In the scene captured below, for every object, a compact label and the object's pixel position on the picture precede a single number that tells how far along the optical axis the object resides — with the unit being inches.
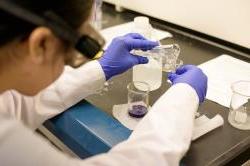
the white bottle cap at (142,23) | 55.7
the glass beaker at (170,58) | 51.3
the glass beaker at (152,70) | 49.2
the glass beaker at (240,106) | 43.2
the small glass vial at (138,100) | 43.0
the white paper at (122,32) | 63.0
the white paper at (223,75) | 48.0
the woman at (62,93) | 26.5
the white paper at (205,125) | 40.2
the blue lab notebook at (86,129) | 38.7
